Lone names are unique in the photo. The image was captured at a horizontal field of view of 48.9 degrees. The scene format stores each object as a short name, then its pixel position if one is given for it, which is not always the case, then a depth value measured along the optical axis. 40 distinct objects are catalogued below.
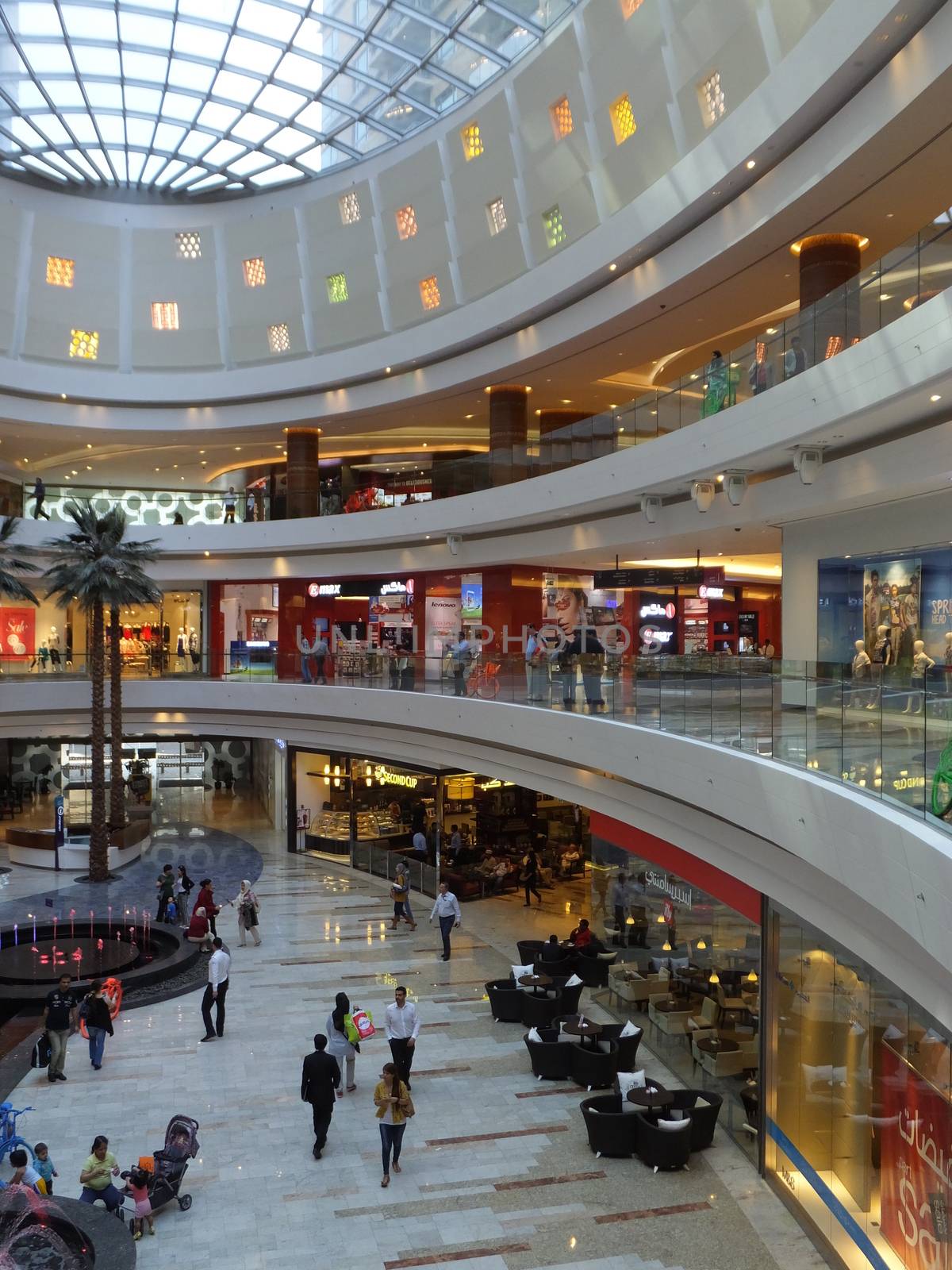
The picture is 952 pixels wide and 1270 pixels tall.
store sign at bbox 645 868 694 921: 15.63
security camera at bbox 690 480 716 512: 16.16
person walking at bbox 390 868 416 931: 22.02
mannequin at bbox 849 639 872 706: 8.77
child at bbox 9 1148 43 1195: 10.44
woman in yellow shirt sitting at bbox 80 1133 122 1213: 10.47
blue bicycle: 11.59
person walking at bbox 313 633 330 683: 27.38
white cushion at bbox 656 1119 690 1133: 12.00
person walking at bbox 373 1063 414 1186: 11.48
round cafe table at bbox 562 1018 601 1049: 14.59
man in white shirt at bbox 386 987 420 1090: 13.44
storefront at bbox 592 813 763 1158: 13.38
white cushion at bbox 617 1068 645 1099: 13.10
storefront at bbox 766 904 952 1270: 8.94
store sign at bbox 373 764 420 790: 27.98
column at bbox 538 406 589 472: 20.85
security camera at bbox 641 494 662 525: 18.45
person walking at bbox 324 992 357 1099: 13.74
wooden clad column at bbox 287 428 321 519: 30.52
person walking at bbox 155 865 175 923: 22.64
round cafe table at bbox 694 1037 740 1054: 13.86
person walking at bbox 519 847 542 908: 24.50
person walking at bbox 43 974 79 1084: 14.33
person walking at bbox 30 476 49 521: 31.22
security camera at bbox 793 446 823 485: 13.30
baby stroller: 10.83
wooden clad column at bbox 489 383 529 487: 25.75
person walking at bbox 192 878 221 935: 20.88
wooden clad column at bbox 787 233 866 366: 12.62
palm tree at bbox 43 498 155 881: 26.48
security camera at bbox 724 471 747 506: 15.35
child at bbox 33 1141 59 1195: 10.81
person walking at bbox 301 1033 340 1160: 11.89
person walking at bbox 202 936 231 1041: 15.66
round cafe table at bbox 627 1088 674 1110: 12.32
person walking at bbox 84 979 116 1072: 14.62
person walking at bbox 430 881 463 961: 19.86
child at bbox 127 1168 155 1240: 10.45
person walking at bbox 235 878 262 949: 20.45
